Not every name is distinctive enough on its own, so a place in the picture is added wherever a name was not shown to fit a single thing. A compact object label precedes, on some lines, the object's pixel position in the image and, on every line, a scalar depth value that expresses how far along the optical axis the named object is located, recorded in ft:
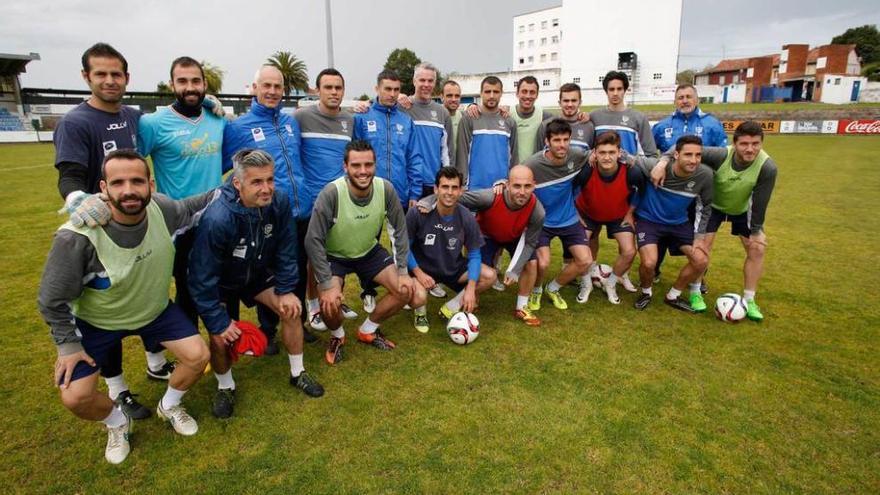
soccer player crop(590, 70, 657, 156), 19.04
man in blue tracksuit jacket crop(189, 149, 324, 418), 10.84
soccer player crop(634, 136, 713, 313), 16.92
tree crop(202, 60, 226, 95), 168.78
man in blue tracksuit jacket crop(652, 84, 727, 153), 19.39
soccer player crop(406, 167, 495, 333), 15.42
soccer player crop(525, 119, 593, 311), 17.12
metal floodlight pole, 48.59
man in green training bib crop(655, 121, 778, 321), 16.34
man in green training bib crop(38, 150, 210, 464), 8.82
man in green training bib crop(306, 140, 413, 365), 13.11
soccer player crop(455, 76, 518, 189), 18.33
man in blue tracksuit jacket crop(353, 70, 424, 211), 16.37
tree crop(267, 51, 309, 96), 189.47
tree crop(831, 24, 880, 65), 203.41
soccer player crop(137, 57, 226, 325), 11.94
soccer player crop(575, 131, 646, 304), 17.54
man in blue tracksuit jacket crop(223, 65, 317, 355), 13.53
